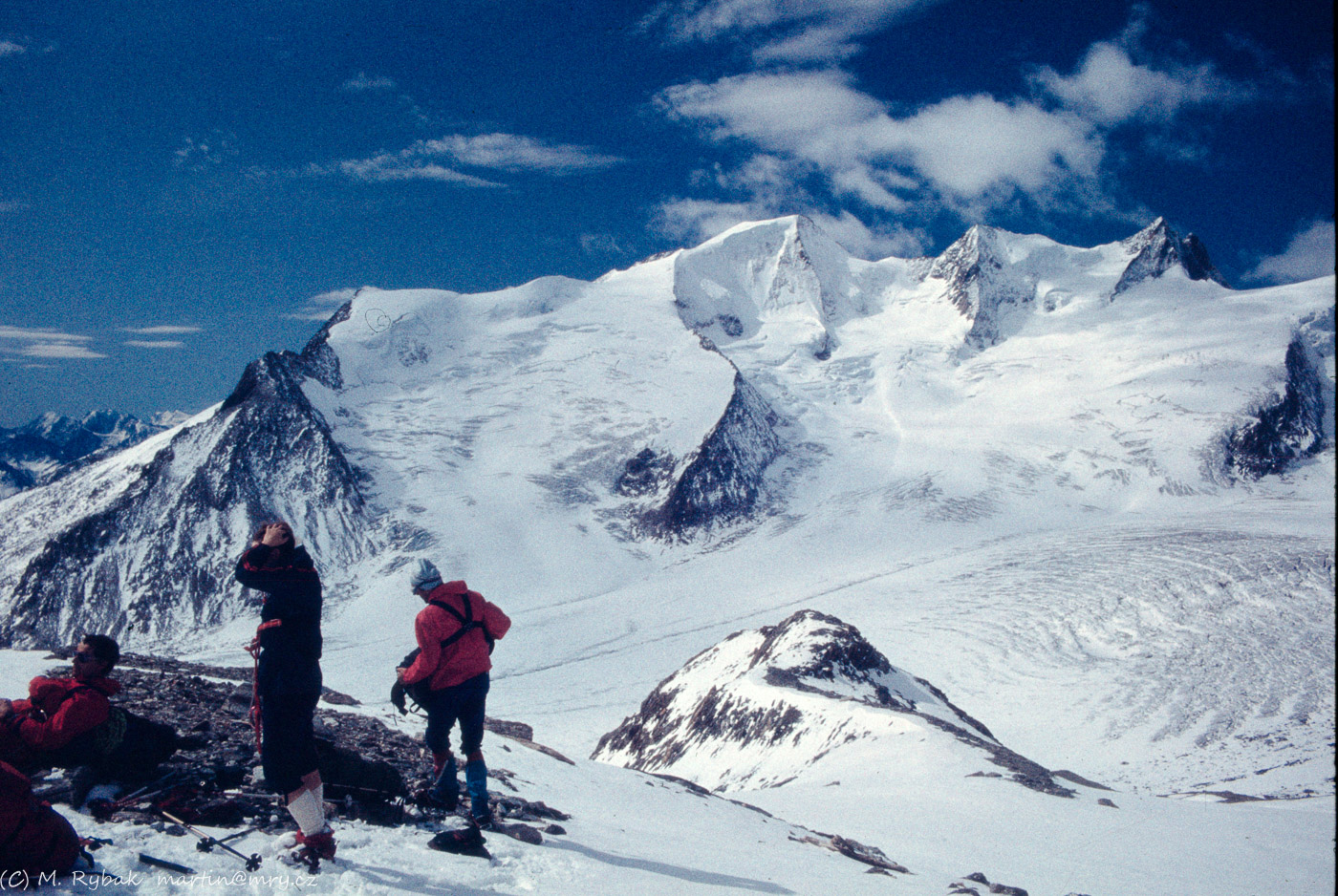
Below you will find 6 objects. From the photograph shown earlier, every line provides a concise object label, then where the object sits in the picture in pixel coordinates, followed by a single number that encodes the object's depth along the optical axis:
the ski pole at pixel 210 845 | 5.70
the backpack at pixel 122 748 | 6.89
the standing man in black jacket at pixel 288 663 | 6.18
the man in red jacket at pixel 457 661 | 7.45
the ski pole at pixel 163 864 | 5.47
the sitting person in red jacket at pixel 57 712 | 6.71
